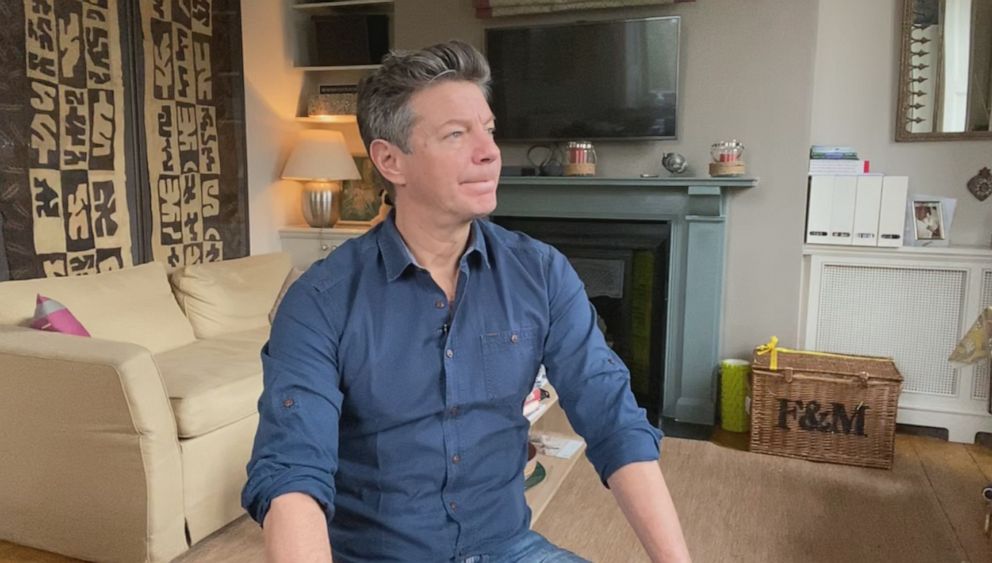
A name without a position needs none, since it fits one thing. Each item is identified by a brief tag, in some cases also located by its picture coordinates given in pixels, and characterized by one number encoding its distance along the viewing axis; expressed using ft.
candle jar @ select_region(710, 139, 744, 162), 10.31
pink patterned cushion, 7.55
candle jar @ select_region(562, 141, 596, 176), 11.08
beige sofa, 6.52
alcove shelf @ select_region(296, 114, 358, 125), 14.01
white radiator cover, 10.09
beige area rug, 7.38
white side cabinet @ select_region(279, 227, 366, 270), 13.47
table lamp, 13.16
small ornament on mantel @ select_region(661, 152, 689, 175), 10.70
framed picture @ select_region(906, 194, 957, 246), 10.45
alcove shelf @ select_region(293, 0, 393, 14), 13.47
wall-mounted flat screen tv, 10.76
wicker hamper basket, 9.37
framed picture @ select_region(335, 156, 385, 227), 14.10
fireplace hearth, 10.64
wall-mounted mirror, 10.19
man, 3.55
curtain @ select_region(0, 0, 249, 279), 9.20
